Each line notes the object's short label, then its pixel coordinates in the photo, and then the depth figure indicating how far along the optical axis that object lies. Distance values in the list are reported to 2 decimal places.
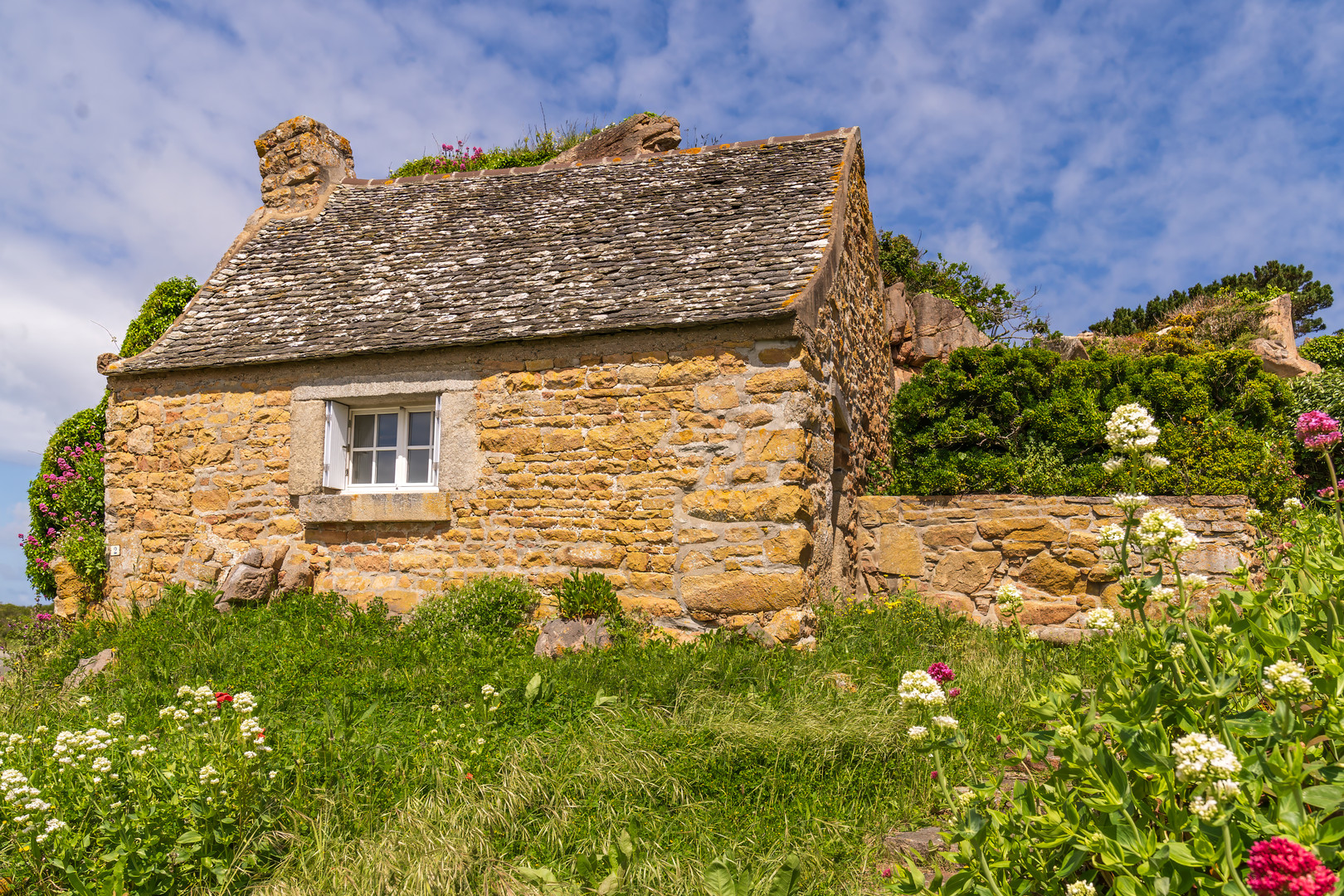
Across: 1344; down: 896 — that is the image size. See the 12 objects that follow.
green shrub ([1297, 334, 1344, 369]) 12.13
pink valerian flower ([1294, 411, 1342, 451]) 3.09
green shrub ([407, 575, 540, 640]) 6.70
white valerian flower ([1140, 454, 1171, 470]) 2.55
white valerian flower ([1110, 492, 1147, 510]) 2.61
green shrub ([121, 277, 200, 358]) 10.48
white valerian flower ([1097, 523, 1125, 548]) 2.59
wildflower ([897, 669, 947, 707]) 2.45
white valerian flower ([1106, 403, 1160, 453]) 2.60
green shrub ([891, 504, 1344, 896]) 1.82
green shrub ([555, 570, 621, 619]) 6.63
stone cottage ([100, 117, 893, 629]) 6.59
